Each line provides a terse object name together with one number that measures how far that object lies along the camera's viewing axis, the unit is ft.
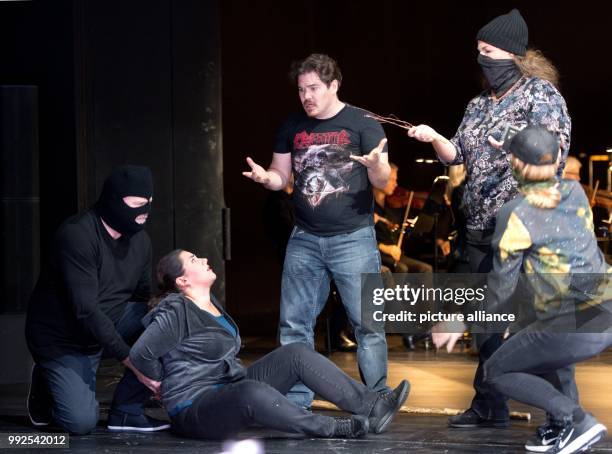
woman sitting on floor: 28.05
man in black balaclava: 30.21
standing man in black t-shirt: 31.53
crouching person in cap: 26.52
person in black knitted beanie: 29.26
